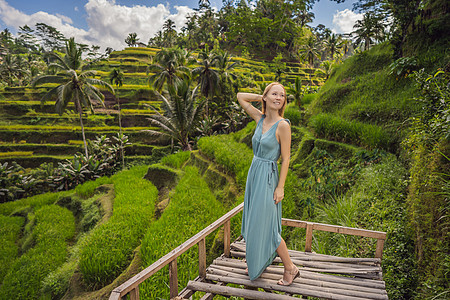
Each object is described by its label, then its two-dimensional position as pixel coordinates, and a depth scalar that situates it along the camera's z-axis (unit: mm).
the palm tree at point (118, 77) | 18695
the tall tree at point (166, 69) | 17328
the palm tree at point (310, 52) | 29898
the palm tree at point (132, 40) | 39562
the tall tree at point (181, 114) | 12592
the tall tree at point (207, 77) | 17391
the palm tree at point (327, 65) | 17412
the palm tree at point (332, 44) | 31038
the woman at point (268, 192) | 1963
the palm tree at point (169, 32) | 40388
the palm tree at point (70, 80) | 14070
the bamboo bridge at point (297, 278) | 1864
